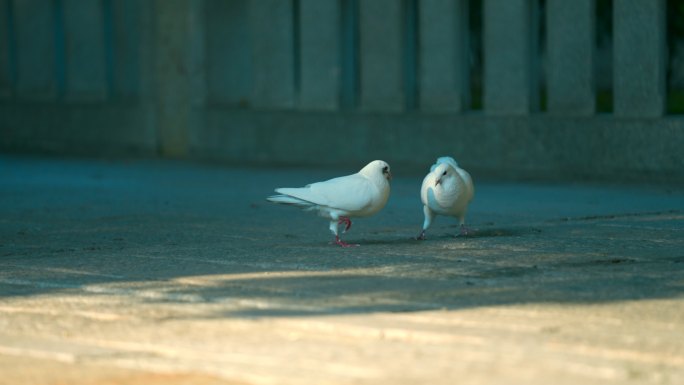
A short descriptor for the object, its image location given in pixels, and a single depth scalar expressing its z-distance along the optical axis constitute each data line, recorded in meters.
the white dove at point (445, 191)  12.64
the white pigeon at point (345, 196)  12.32
